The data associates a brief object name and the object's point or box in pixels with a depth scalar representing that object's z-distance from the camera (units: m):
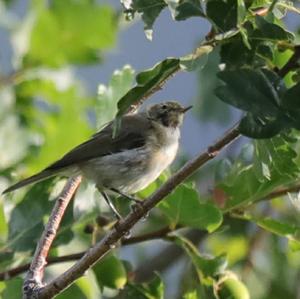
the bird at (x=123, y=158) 7.04
